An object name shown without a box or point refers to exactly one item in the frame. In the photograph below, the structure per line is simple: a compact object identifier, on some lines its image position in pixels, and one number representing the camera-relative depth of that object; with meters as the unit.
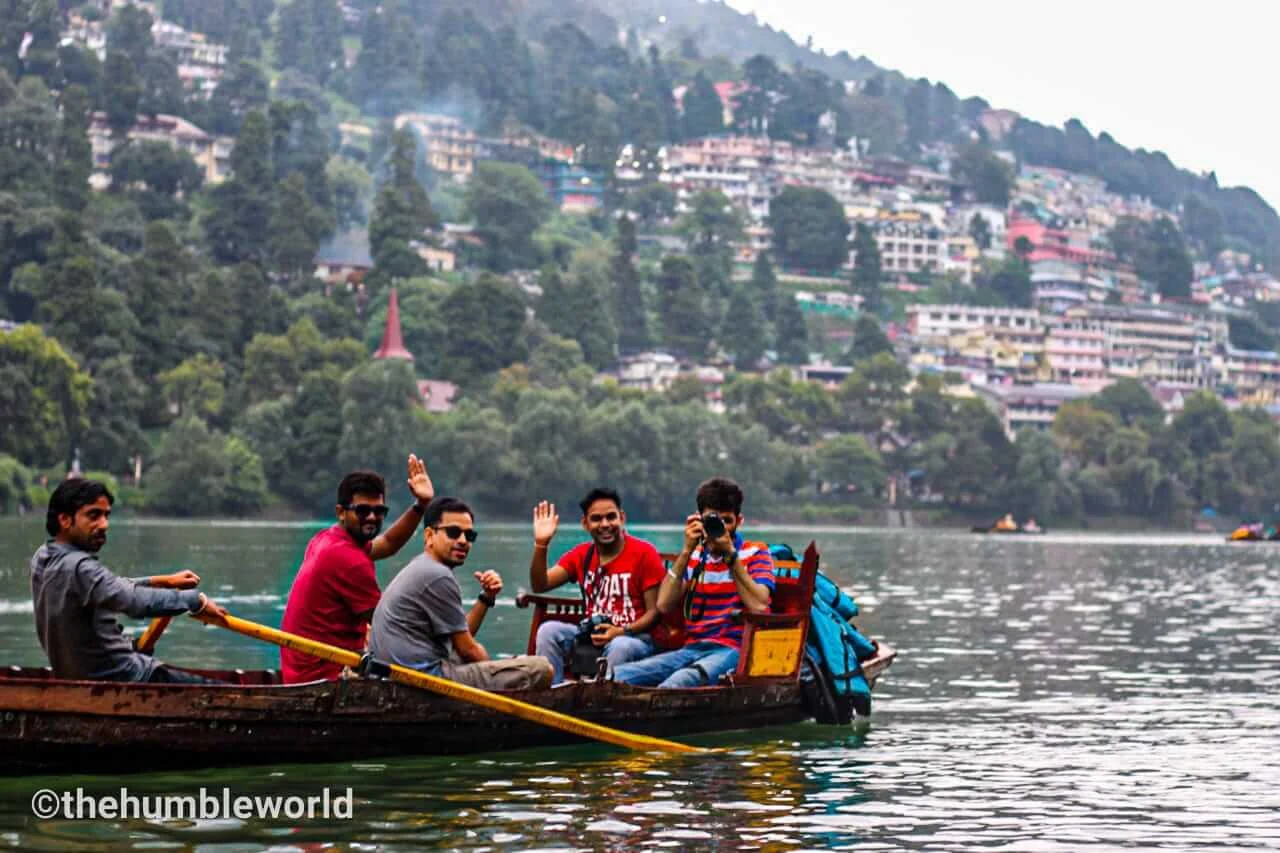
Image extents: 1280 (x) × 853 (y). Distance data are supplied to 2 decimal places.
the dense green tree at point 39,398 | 100.75
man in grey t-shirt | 17.52
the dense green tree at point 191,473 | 115.25
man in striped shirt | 20.17
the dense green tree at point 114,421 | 114.75
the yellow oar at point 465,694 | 16.92
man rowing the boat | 16.11
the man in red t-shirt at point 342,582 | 17.59
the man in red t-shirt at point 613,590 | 20.44
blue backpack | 21.95
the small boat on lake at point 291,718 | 16.33
